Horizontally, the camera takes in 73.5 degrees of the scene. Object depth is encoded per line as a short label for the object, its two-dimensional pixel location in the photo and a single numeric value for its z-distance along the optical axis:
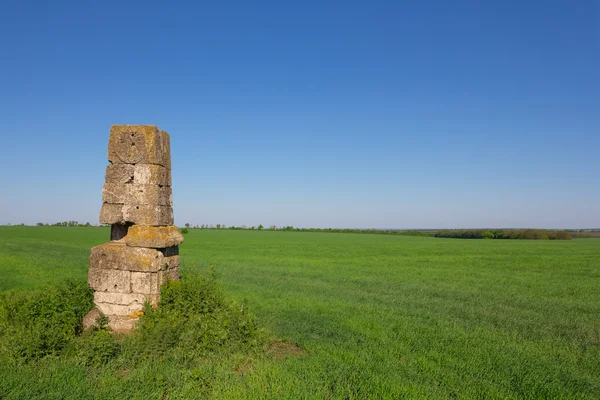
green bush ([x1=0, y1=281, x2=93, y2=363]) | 6.41
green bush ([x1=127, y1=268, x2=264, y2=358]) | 6.79
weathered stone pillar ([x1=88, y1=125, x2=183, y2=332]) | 7.95
